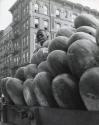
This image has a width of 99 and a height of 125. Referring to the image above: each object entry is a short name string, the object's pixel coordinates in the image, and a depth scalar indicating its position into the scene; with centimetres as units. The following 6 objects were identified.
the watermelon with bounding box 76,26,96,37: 280
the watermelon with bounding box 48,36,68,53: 291
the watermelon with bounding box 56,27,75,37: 329
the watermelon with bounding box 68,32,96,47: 256
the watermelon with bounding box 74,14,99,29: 314
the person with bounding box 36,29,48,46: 458
